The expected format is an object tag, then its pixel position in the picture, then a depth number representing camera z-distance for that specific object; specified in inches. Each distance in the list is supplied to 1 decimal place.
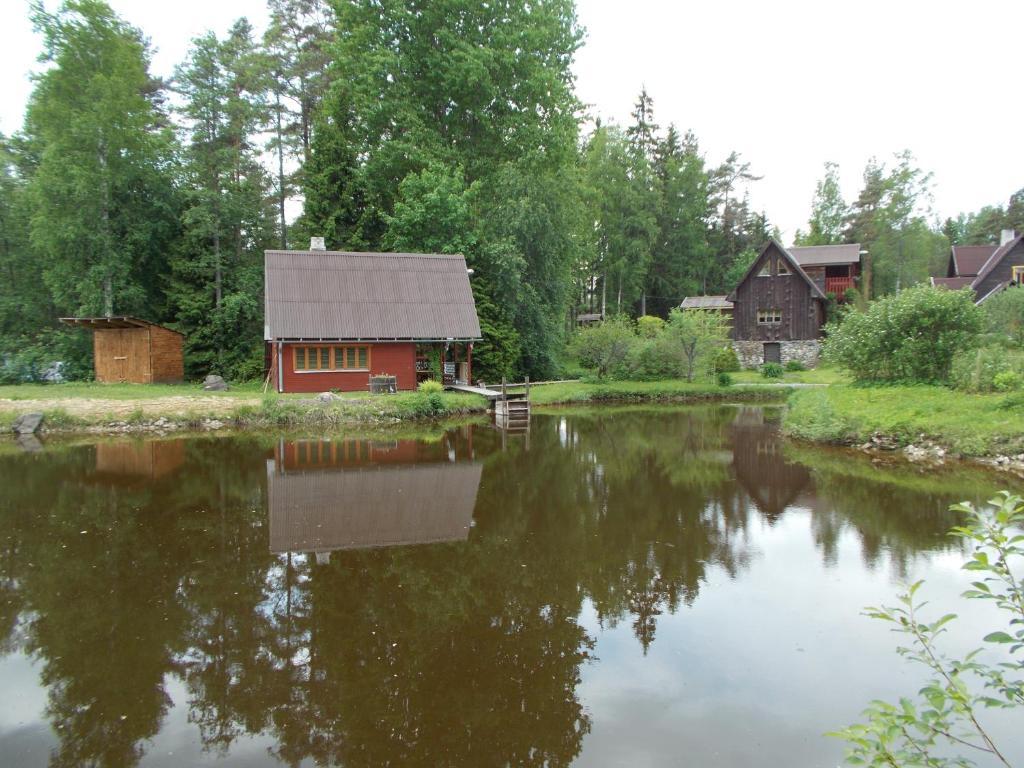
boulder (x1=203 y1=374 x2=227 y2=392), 889.5
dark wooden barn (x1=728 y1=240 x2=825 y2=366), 1366.9
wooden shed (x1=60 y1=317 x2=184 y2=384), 959.6
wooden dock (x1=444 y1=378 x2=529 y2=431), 789.2
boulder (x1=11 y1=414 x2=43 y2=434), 669.9
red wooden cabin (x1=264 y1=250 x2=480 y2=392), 880.3
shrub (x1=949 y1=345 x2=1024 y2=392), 614.9
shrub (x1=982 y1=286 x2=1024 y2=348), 866.1
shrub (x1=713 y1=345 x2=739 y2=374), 1284.4
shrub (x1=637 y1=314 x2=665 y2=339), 1207.6
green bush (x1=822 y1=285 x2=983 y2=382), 674.2
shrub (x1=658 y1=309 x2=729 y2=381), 1094.4
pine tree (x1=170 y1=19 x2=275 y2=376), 1078.4
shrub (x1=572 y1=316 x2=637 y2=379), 1129.4
